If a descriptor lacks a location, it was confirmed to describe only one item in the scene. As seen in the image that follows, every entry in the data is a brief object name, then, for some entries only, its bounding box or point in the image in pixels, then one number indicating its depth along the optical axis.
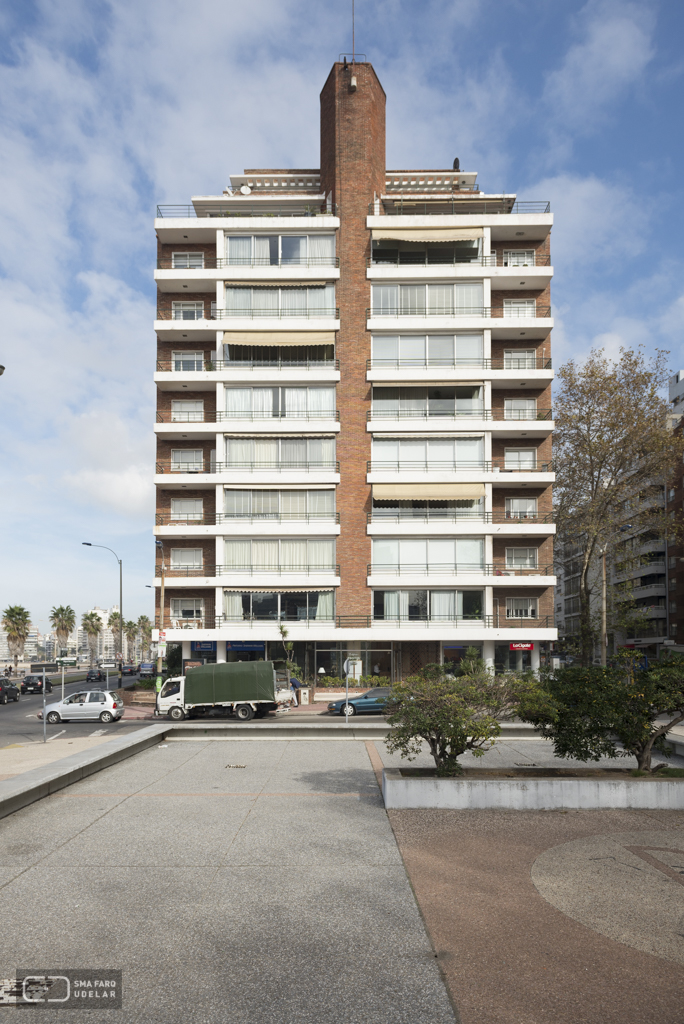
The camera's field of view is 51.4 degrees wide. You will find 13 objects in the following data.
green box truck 30.33
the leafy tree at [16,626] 83.88
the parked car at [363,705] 33.47
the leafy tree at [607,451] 40.47
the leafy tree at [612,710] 13.74
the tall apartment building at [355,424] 41.97
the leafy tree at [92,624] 119.62
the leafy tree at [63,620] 100.38
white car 32.12
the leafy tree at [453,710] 13.48
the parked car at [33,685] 58.75
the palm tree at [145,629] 153.99
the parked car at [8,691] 48.09
